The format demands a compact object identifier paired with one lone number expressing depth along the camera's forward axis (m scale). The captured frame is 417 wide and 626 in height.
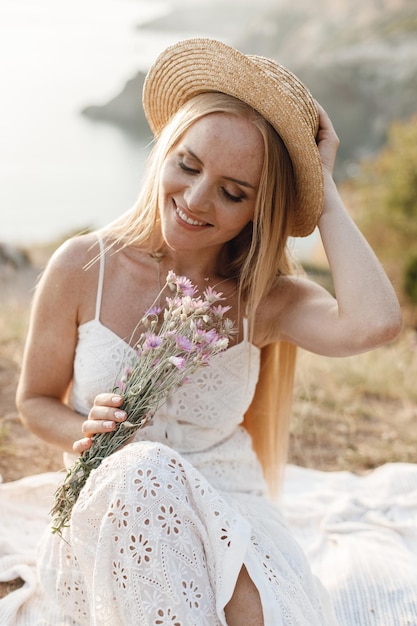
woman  1.94
